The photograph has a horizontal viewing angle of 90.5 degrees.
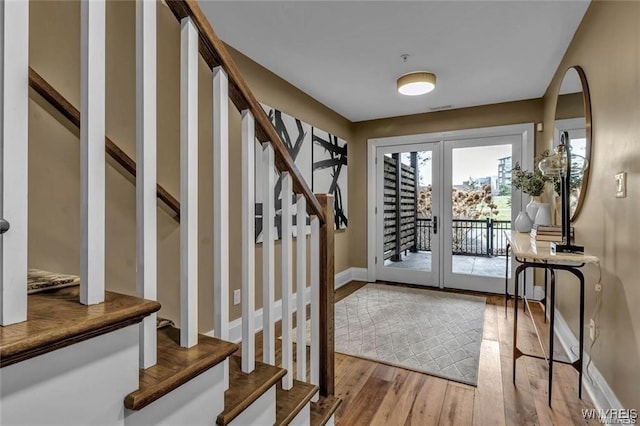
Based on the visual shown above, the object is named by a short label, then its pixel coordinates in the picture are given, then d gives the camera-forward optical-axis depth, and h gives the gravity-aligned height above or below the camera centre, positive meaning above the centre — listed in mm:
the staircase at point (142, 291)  554 -192
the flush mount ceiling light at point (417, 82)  3012 +1260
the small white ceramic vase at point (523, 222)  3193 -83
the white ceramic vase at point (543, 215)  2701 -13
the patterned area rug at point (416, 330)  2322 -1063
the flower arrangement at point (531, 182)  2912 +294
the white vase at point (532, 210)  2979 +38
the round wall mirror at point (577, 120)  2131 +697
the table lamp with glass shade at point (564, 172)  1885 +259
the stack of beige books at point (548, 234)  2252 -143
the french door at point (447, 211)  3988 +38
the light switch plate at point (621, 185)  1574 +150
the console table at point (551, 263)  1769 -306
